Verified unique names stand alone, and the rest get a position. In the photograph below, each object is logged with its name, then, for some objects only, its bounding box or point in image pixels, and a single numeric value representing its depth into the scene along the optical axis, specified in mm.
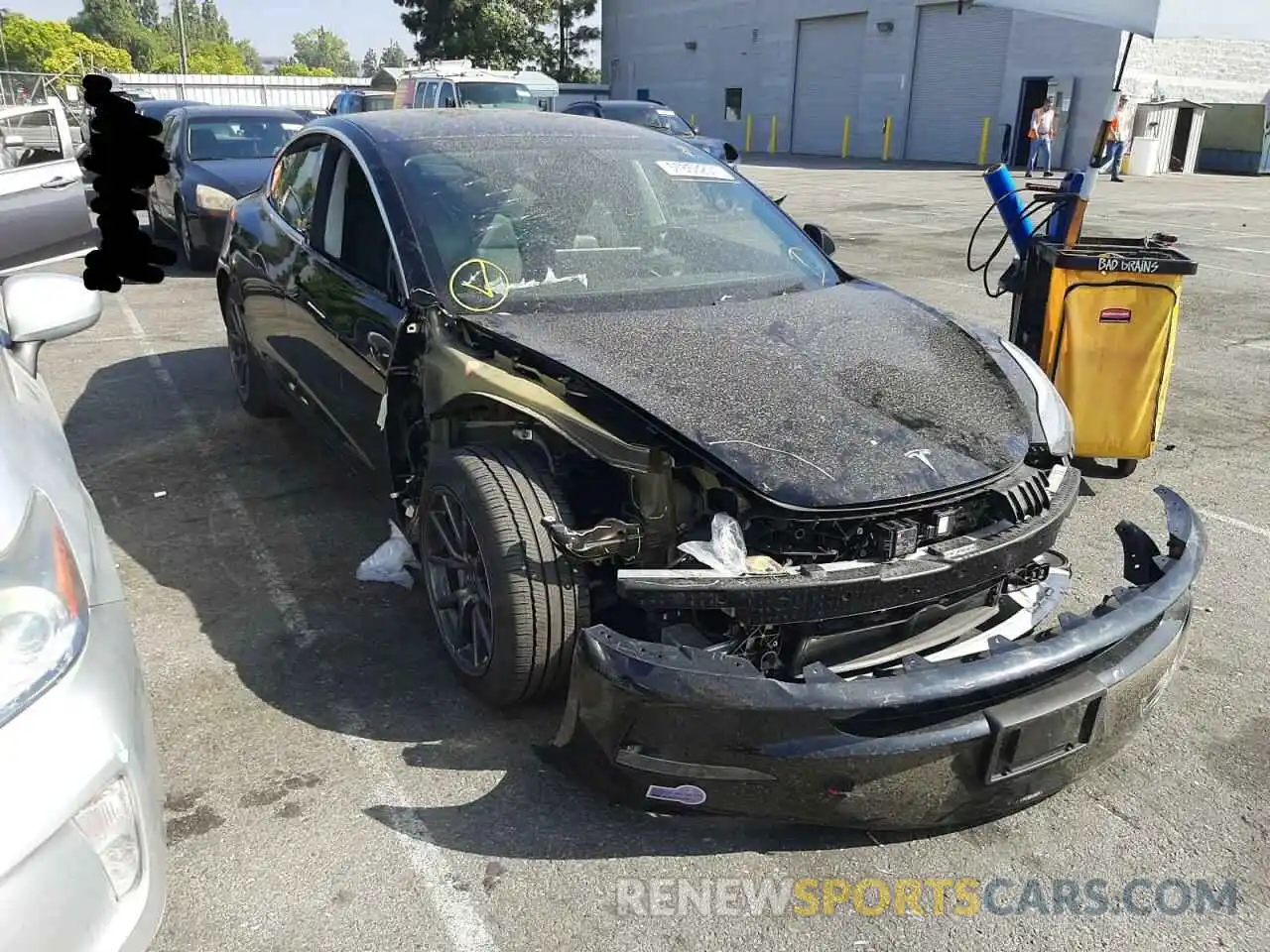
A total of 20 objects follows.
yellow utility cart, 4754
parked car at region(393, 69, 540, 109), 17969
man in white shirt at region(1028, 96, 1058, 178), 23297
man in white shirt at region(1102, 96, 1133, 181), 22555
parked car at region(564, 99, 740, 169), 18656
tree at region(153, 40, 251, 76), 100812
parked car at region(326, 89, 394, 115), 19594
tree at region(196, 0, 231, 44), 131125
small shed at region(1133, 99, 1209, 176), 24391
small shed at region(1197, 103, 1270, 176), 25420
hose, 5152
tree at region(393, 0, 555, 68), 44562
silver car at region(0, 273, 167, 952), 1568
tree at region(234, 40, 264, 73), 143000
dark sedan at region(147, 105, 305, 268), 9898
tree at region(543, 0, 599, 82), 48375
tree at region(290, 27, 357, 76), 184162
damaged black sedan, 2314
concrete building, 26250
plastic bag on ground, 3807
